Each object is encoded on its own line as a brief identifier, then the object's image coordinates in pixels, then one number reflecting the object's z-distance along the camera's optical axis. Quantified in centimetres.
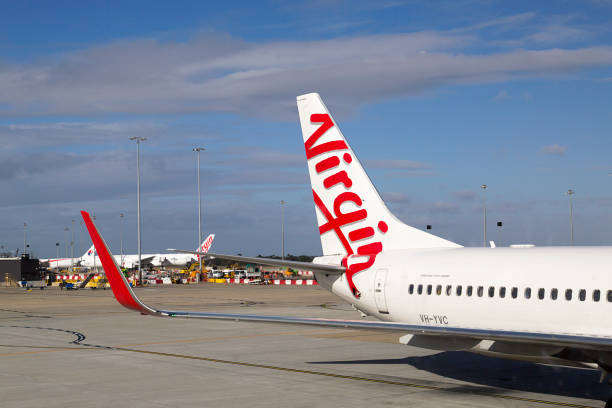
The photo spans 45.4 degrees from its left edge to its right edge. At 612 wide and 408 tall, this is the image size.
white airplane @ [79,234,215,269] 18862
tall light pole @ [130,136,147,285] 9506
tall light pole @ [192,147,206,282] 11080
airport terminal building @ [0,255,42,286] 12119
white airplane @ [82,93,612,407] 1716
